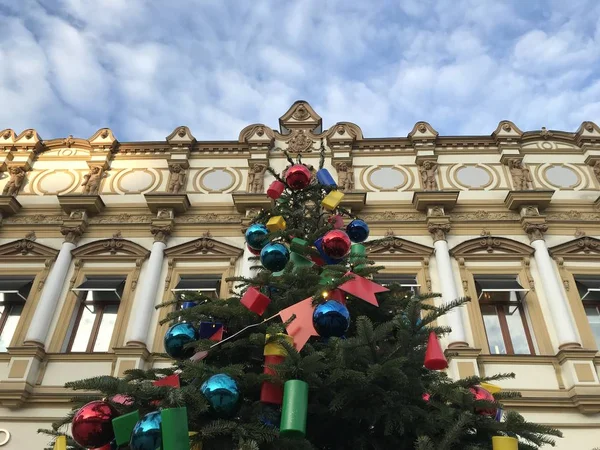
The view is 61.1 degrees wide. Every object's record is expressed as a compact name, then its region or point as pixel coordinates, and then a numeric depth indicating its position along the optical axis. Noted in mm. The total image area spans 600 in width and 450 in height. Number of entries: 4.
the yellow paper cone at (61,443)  3418
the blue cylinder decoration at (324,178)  6366
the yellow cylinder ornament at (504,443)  3364
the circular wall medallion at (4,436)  9117
